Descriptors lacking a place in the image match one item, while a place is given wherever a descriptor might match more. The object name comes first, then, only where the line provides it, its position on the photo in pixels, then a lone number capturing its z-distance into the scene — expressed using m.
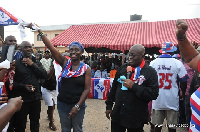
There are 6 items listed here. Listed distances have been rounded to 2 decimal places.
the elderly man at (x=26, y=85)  2.82
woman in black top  2.47
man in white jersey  3.14
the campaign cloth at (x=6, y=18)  3.71
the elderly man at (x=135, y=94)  2.19
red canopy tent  9.68
